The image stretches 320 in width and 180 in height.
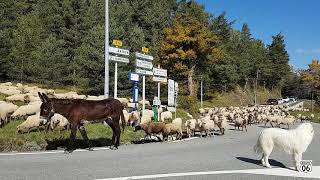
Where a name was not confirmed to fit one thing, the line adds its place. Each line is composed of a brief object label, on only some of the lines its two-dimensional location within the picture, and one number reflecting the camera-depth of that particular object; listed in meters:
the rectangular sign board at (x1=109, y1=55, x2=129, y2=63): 23.16
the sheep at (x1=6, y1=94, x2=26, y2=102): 32.70
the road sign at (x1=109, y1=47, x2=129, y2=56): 23.04
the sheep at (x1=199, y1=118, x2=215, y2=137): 23.84
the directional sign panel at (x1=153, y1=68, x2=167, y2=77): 27.80
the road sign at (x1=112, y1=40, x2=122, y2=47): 23.37
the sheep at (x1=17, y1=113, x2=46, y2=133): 19.14
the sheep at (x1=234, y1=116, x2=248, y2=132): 30.84
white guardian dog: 11.98
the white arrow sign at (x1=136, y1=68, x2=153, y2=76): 25.97
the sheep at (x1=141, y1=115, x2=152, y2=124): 24.02
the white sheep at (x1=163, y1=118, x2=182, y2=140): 20.17
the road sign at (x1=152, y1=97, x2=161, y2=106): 26.69
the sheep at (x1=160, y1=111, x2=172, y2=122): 31.68
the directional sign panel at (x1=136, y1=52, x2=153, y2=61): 25.58
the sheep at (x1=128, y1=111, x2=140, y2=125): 24.73
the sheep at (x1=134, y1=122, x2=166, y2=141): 20.00
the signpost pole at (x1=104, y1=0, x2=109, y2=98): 22.25
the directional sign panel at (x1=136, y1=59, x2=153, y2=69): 25.72
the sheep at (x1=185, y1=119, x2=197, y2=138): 23.23
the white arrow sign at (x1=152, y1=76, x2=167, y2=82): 28.16
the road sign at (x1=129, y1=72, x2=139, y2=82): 26.02
